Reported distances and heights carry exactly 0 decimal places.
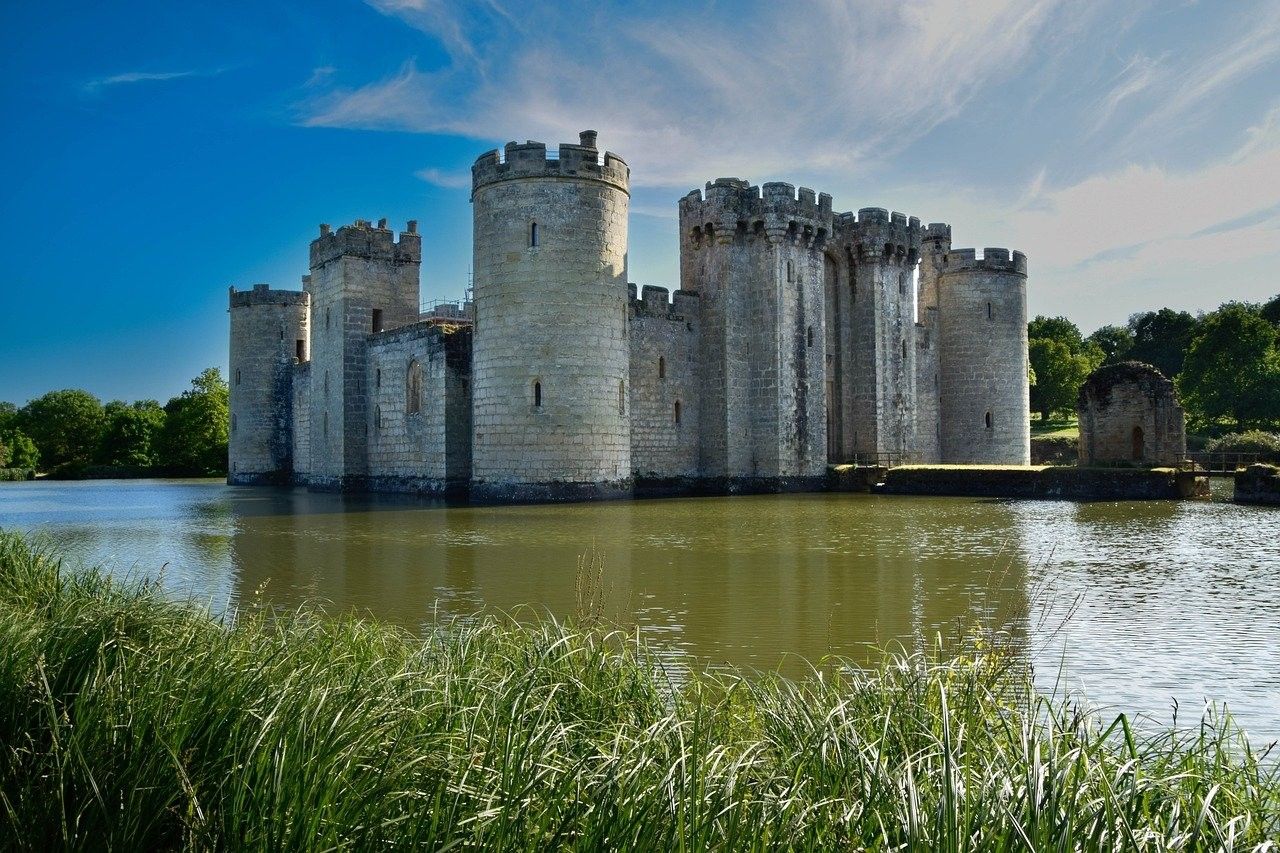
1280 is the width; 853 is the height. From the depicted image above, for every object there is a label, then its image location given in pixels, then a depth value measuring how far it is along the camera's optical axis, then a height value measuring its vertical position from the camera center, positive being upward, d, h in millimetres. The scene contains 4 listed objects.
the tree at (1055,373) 58125 +4592
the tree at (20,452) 59875 +748
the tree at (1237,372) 44656 +3520
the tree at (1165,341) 62906 +6998
